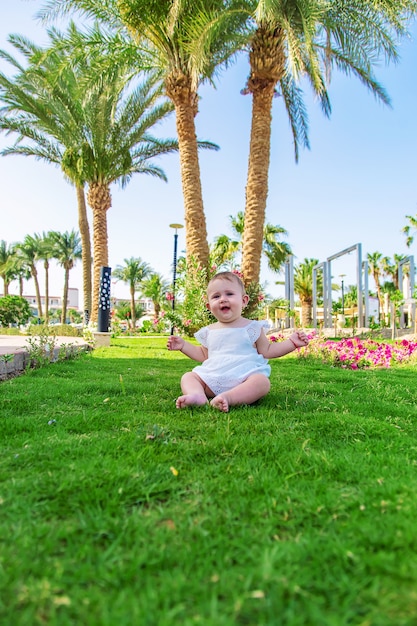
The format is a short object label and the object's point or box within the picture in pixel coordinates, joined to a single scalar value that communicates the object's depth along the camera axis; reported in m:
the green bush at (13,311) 24.45
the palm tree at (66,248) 39.75
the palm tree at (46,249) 39.73
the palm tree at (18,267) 41.38
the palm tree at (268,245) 25.23
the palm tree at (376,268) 43.16
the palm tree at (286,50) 8.88
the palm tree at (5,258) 44.06
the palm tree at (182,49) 9.43
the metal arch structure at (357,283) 13.50
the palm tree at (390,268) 41.84
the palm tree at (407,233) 32.09
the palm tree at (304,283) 34.31
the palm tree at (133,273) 50.94
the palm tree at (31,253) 40.53
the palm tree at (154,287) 49.38
